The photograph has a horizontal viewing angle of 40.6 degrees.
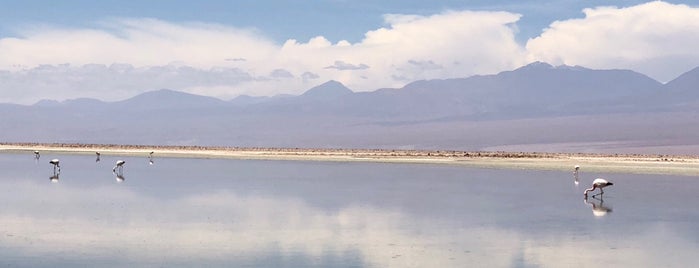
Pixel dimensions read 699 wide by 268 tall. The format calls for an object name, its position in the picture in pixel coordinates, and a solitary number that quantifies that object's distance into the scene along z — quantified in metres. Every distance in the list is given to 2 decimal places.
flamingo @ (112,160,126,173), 55.70
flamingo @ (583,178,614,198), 38.66
